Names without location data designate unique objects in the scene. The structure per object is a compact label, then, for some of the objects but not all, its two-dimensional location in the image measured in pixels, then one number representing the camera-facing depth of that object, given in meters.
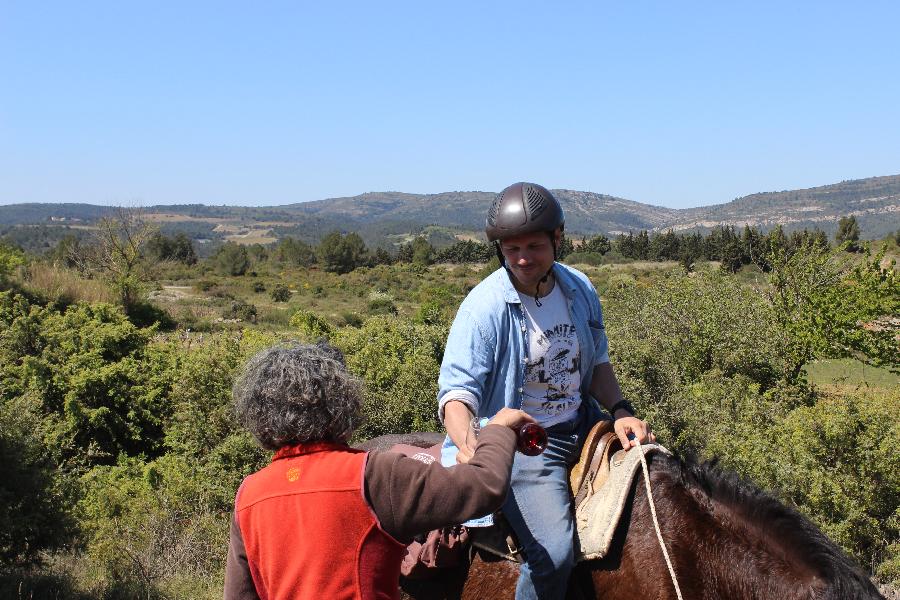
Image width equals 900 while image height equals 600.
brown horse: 2.58
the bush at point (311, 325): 15.93
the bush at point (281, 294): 55.55
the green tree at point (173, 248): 77.44
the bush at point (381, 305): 46.74
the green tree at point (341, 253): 81.69
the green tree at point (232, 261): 73.06
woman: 2.04
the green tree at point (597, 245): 95.93
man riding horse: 2.88
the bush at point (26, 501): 8.03
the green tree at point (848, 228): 74.50
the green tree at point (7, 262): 29.11
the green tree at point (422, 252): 89.25
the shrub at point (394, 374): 10.20
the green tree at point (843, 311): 22.08
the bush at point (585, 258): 82.62
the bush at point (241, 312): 42.56
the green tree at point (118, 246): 43.50
